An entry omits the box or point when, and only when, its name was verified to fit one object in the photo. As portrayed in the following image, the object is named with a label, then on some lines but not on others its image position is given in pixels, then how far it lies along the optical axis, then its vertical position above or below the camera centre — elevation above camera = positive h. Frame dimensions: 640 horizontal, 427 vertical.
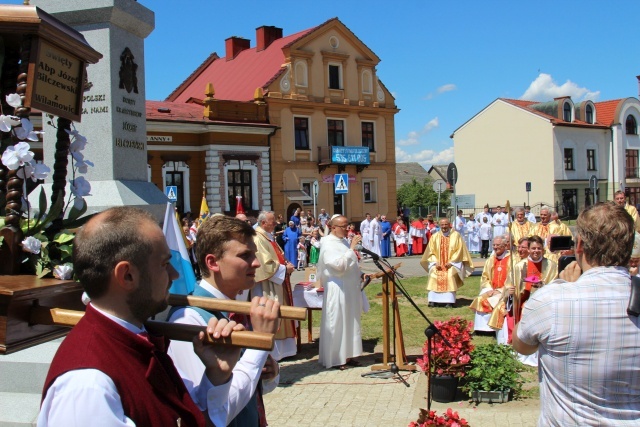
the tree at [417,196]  63.19 +1.82
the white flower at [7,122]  2.81 +0.45
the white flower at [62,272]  2.68 -0.20
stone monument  5.09 +0.96
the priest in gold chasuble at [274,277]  8.23 -0.76
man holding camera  2.66 -0.51
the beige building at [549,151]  46.75 +4.61
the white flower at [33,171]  2.87 +0.24
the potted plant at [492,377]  6.56 -1.68
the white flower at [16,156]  2.76 +0.29
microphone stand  6.72 -0.82
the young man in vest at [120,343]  1.54 -0.31
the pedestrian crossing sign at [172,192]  20.69 +0.91
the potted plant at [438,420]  4.67 -1.50
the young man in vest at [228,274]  2.48 -0.24
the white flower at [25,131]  2.88 +0.42
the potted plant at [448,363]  6.66 -1.55
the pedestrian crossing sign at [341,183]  22.22 +1.15
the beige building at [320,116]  32.75 +5.45
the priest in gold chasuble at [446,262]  12.79 -1.03
